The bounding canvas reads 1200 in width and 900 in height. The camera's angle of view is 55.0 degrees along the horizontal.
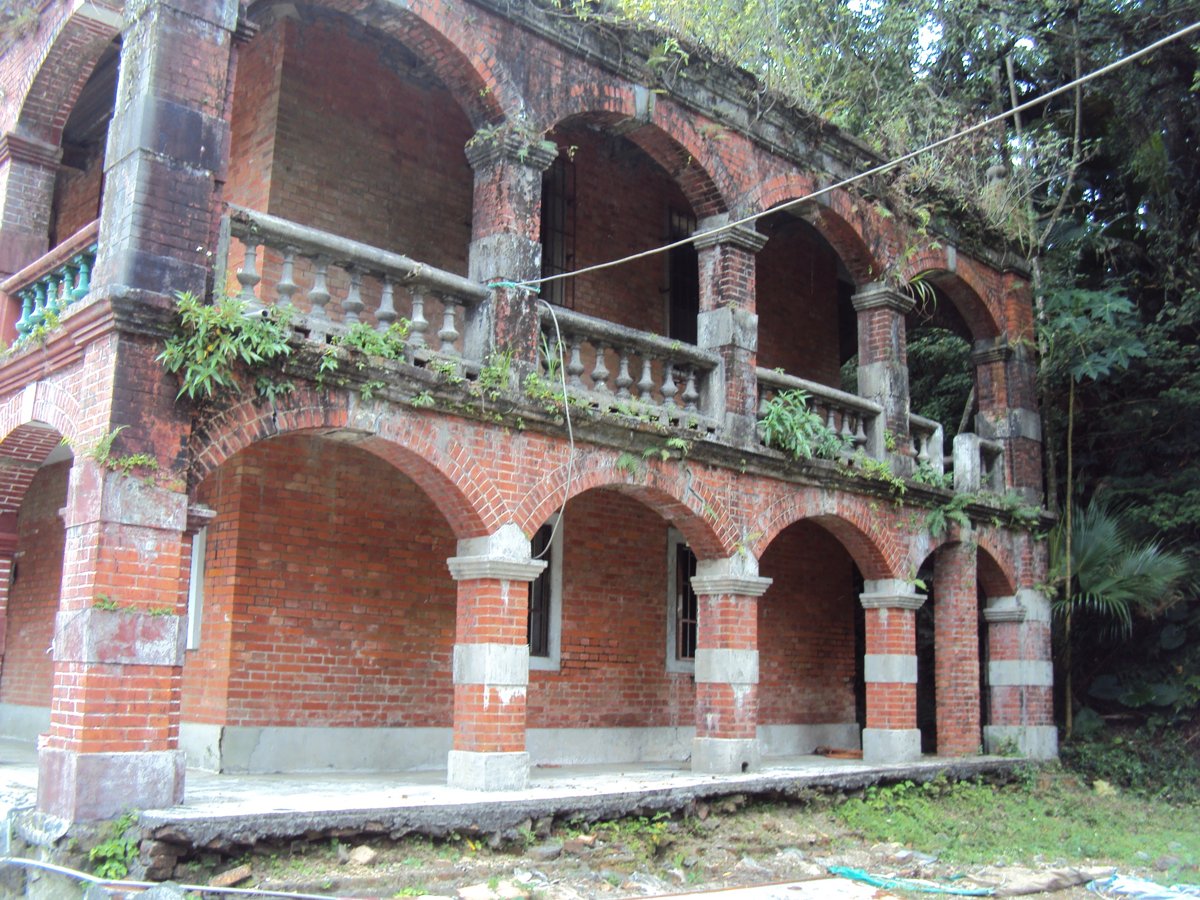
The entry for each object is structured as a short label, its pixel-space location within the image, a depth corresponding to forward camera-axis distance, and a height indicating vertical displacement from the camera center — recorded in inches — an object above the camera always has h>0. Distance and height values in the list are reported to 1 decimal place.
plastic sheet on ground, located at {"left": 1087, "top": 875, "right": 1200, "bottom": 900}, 367.7 -77.0
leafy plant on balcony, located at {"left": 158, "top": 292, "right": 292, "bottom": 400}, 299.4 +73.7
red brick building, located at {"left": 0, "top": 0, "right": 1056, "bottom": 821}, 304.5 +66.0
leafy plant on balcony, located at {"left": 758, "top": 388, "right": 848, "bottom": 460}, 462.9 +85.4
